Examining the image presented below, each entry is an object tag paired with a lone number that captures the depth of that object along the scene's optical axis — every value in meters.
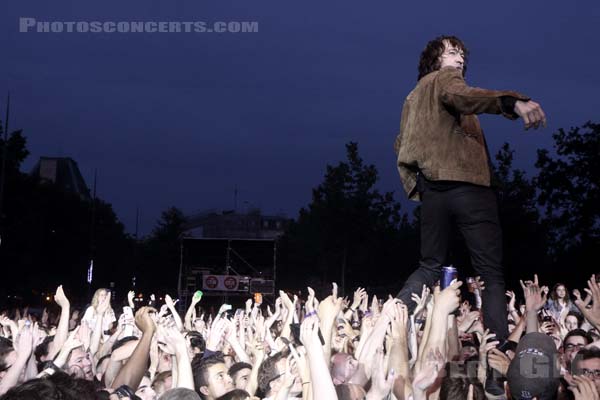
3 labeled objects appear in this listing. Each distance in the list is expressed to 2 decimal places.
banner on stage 32.97
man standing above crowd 5.52
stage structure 33.25
